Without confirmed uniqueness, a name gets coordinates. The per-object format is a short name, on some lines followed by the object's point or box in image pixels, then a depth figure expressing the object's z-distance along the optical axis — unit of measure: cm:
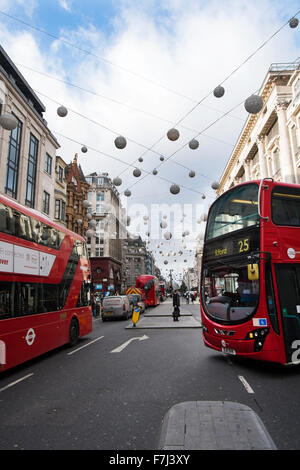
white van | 2091
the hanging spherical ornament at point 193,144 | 999
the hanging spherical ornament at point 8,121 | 859
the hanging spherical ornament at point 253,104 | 782
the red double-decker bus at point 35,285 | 678
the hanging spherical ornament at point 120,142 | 946
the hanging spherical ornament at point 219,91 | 829
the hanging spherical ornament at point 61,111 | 908
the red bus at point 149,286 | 3446
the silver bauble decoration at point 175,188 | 1189
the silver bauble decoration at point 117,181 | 1238
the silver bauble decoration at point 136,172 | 1158
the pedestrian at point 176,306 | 1795
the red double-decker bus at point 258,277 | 625
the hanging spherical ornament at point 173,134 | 888
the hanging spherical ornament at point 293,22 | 756
